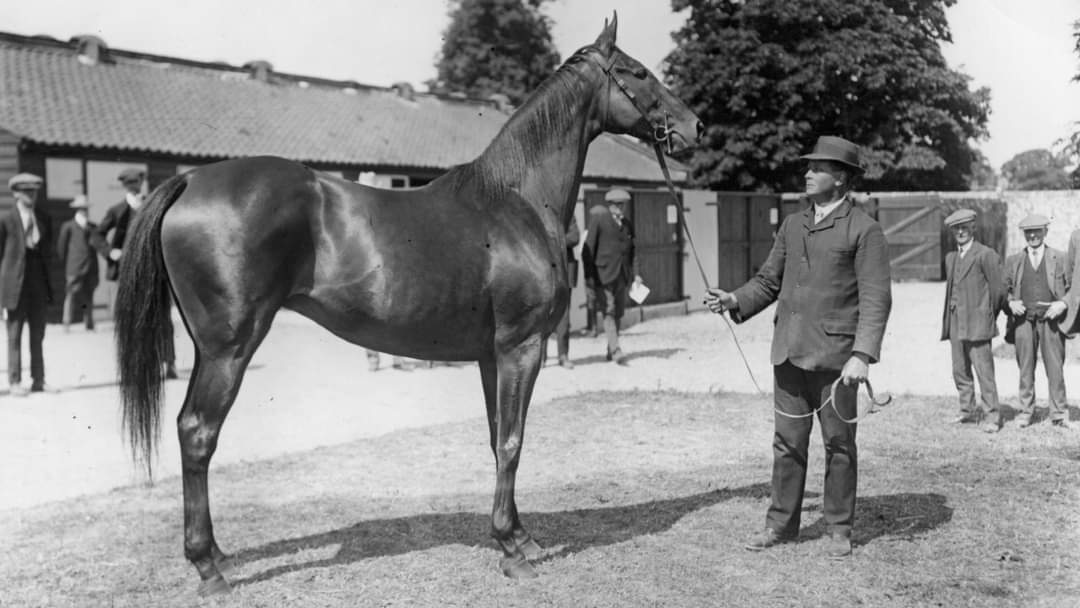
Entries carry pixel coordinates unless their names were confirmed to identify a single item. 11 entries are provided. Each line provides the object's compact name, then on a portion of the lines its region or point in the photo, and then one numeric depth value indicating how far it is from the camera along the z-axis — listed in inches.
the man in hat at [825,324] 194.9
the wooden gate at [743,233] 872.9
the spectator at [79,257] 597.9
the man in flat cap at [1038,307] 328.2
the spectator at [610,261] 500.7
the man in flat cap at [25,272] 392.2
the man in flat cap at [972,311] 329.4
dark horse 174.7
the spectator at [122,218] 436.1
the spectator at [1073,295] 308.8
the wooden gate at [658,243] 716.7
